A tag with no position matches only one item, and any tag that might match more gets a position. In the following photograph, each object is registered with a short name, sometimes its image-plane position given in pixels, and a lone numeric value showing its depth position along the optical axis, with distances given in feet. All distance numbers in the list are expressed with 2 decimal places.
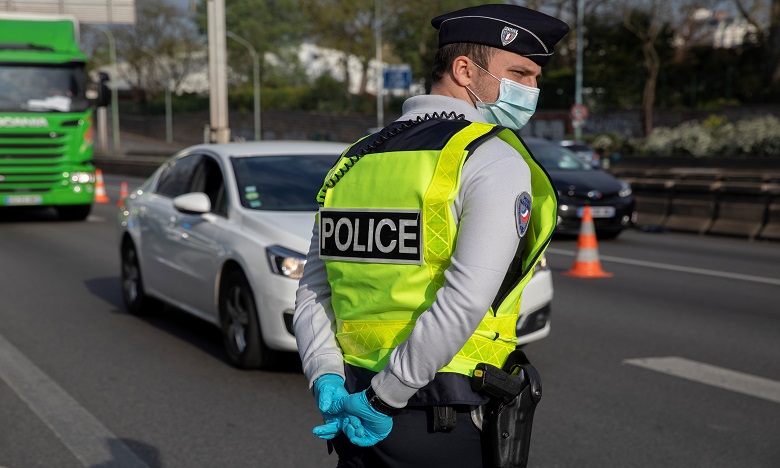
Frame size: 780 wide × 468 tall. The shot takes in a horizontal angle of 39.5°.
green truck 58.23
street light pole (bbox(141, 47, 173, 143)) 266.81
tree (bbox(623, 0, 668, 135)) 147.84
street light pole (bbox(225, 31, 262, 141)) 220.04
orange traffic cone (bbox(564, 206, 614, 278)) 38.01
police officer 7.18
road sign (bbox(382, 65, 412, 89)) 137.59
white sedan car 22.12
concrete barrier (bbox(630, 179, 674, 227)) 61.52
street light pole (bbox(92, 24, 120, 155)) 221.95
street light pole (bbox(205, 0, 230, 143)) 71.67
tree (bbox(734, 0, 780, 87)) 136.98
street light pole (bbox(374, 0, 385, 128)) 192.90
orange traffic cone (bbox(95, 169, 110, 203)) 81.76
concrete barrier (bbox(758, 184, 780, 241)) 53.62
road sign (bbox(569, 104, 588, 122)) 138.31
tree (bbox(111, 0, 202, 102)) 281.95
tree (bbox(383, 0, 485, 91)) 218.59
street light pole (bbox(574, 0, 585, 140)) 143.23
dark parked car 52.54
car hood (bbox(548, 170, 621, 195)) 53.16
